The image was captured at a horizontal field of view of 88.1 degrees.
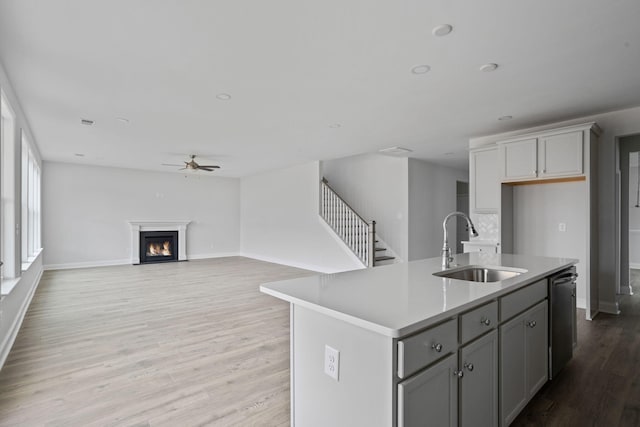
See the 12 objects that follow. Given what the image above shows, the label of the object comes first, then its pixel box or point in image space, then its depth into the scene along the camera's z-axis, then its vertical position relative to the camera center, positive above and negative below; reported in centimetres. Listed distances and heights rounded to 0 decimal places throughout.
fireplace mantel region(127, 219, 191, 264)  886 -35
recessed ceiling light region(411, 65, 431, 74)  282 +129
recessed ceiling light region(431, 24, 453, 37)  223 +129
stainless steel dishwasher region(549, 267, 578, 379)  237 -76
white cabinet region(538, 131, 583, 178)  398 +78
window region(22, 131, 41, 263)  492 +21
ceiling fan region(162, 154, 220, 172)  675 +104
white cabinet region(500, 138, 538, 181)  432 +78
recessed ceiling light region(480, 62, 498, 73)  278 +128
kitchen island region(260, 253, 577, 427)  125 -59
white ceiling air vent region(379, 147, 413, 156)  613 +127
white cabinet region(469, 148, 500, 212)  492 +57
